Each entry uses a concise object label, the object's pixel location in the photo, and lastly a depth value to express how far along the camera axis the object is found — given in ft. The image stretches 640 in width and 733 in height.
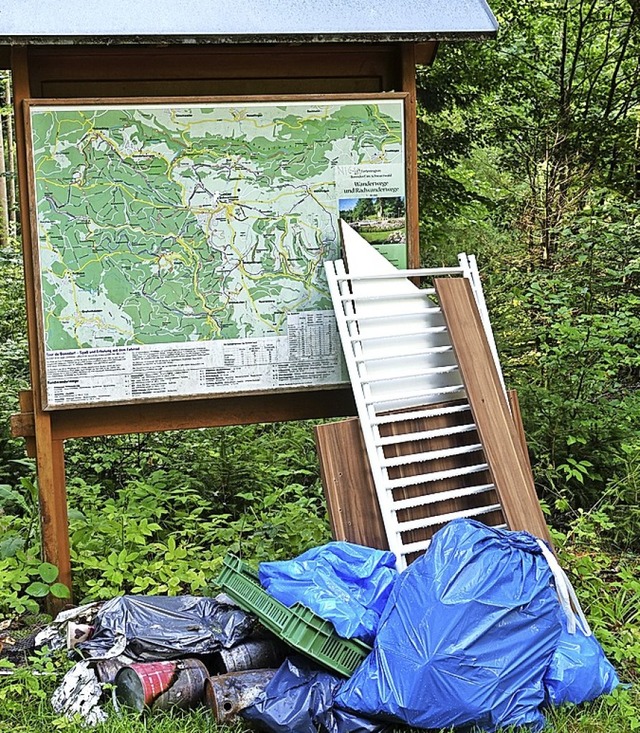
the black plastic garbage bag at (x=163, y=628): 11.12
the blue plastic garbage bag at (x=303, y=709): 10.02
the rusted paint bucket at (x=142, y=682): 10.51
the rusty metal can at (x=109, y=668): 10.93
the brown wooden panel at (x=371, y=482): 12.76
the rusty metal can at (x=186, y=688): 10.55
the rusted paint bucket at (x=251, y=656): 11.07
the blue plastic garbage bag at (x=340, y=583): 10.57
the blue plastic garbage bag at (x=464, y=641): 9.82
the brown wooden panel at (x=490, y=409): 12.66
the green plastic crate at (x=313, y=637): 10.35
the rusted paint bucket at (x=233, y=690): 10.40
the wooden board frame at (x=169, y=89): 13.37
